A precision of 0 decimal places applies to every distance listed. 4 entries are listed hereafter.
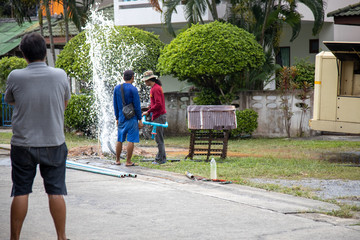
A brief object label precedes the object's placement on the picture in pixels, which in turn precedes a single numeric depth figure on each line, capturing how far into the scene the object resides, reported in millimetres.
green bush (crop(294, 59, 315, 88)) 20422
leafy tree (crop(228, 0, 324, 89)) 19719
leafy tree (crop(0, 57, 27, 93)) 25938
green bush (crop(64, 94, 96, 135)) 19547
